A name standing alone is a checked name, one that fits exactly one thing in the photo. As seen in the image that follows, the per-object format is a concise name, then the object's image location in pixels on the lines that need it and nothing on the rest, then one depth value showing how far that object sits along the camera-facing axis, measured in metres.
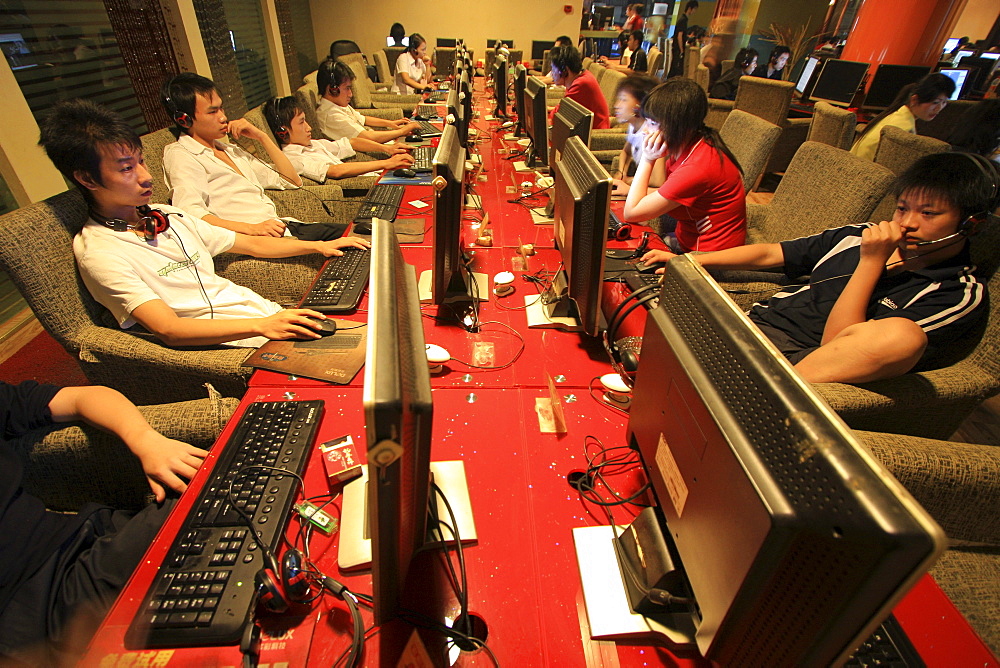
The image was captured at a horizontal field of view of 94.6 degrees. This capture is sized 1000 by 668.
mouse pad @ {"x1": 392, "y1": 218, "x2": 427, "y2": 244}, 1.94
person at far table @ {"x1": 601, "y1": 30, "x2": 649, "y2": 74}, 6.90
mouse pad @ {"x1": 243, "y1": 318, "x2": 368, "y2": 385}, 1.21
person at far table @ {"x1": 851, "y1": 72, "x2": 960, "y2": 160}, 3.08
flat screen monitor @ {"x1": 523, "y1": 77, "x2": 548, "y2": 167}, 2.41
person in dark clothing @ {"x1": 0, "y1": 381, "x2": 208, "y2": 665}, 0.84
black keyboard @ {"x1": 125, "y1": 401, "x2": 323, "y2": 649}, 0.68
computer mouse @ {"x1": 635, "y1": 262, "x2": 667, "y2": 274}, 1.71
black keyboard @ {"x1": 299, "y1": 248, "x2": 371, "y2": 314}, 1.49
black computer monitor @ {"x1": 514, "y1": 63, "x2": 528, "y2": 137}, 3.39
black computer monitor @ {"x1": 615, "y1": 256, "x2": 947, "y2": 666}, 0.38
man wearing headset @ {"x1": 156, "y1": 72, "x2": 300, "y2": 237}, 1.96
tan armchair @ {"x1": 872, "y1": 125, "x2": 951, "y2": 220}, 2.07
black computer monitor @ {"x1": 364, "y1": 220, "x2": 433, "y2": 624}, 0.46
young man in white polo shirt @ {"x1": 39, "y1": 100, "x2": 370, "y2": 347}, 1.28
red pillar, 4.42
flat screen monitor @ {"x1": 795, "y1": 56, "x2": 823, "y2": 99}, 4.66
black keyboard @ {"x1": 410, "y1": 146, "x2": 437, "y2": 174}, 2.81
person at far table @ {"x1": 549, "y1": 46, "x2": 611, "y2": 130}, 3.50
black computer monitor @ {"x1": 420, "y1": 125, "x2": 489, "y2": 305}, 1.22
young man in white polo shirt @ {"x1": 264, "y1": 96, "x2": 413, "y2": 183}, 2.82
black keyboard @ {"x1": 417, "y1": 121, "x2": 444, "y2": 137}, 3.79
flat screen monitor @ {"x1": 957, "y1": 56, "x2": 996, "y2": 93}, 4.37
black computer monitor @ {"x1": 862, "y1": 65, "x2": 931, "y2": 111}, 4.10
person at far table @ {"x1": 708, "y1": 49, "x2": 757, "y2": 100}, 5.07
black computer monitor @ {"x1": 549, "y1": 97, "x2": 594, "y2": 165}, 1.70
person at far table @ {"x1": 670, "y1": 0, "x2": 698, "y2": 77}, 6.72
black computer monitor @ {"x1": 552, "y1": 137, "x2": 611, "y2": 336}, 1.09
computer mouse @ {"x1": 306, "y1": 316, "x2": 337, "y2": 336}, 1.35
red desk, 0.68
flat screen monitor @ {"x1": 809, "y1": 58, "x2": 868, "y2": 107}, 4.21
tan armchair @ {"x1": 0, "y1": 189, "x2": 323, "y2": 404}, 1.18
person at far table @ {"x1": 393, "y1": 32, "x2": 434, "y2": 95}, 5.88
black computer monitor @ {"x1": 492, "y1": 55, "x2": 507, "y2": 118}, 4.02
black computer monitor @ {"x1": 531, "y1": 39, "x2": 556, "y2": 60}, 8.02
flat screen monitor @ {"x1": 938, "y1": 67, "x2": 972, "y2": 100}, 4.16
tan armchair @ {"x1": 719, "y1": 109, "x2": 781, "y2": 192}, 2.38
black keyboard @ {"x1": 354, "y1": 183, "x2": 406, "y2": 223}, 2.14
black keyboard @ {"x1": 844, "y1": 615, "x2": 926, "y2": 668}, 0.66
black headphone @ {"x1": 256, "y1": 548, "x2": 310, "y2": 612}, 0.68
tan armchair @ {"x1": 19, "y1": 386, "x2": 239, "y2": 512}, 1.06
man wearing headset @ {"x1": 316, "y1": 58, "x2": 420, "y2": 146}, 3.45
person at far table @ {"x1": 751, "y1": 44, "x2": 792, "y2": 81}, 5.30
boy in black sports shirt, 1.14
